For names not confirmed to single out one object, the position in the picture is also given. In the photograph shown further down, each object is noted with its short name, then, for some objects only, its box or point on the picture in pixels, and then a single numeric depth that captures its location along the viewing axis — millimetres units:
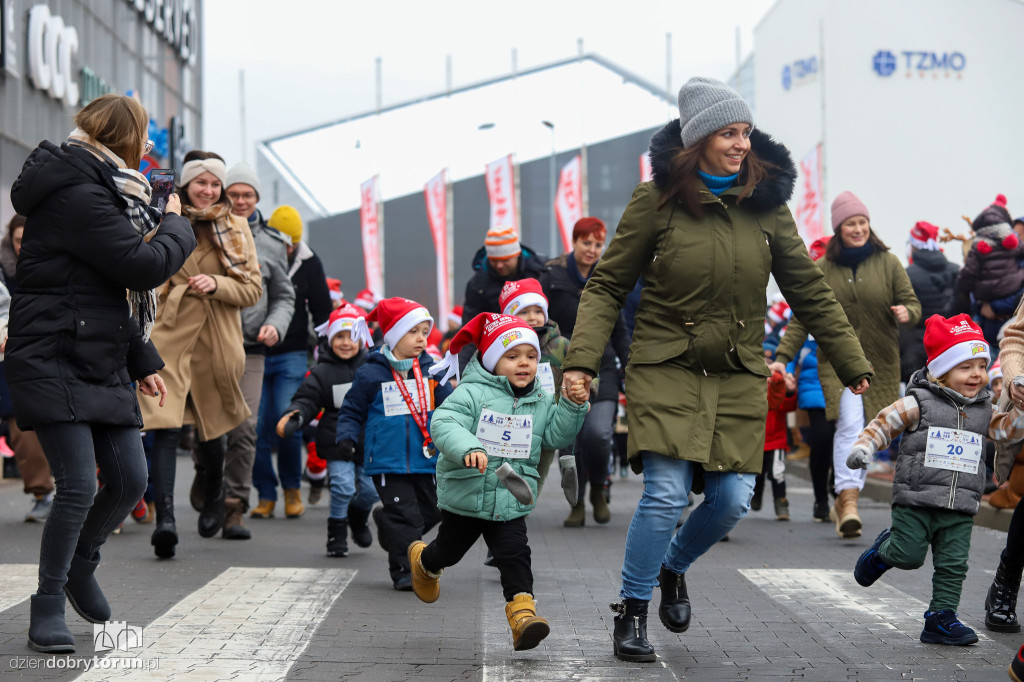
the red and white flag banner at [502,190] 36281
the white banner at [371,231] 38281
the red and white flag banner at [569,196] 35906
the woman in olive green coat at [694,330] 5121
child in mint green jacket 5293
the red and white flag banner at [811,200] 31656
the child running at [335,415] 8102
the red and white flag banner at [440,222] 36531
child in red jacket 10914
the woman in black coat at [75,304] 4875
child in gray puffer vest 5734
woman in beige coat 7980
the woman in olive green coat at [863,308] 9211
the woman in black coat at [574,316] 9797
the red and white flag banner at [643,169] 37894
